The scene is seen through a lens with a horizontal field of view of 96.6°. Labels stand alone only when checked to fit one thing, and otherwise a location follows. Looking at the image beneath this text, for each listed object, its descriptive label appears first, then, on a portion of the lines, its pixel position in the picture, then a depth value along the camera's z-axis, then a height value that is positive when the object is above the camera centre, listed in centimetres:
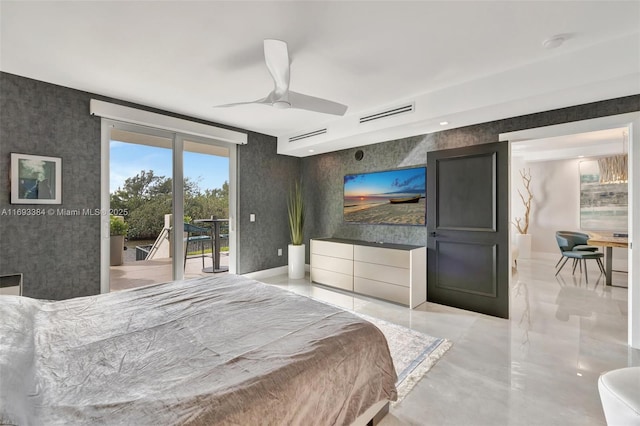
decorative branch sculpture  691 +23
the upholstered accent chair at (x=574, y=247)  497 -60
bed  93 -63
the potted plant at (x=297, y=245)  513 -57
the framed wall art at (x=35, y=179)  283 +35
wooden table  430 -46
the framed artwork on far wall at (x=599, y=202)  584 +24
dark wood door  326 -18
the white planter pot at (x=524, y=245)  677 -75
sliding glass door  353 +11
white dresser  369 -79
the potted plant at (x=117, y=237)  351 -29
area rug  211 -121
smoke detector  220 +137
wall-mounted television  408 +26
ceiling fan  219 +104
